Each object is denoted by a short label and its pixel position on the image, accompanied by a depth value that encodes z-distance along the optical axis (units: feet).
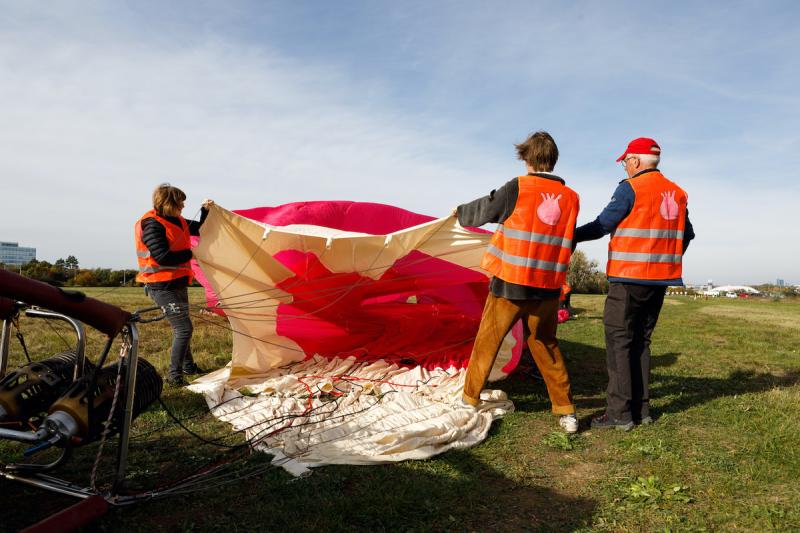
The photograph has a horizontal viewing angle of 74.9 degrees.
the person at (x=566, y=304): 37.62
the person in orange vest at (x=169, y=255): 15.57
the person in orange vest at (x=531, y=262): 12.00
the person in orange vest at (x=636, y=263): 12.30
